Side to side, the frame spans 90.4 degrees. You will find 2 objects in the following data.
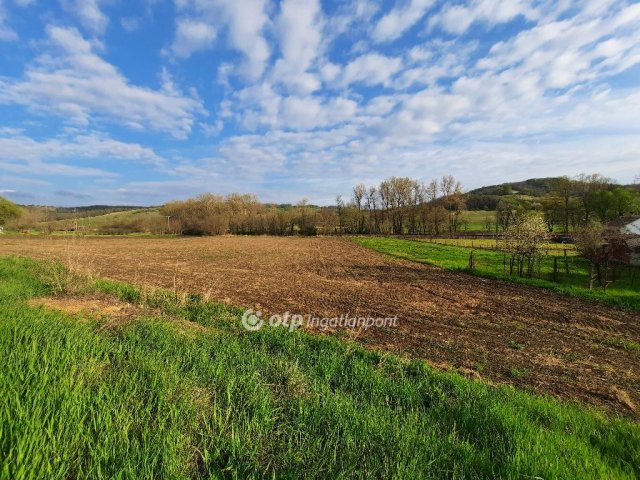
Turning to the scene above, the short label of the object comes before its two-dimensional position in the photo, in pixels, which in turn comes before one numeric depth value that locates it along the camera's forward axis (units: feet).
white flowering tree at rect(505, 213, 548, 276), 84.79
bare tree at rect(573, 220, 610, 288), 77.61
